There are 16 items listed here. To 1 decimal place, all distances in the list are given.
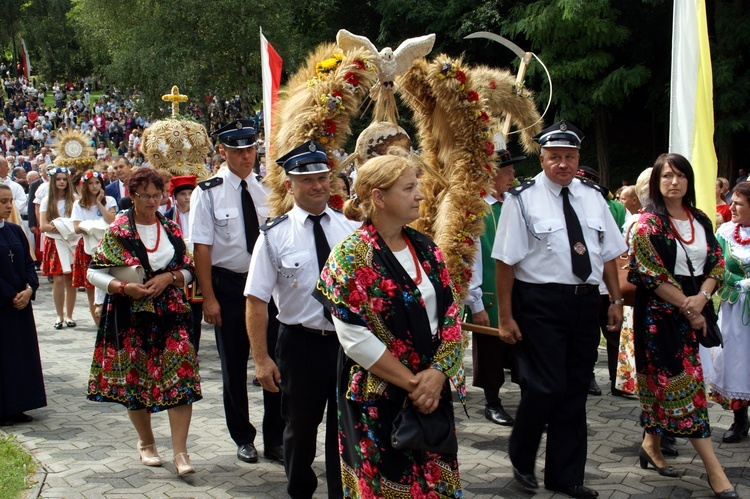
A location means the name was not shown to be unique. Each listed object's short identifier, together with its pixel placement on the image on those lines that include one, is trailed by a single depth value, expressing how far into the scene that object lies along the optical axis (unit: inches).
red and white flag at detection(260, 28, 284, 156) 342.0
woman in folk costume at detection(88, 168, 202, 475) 211.5
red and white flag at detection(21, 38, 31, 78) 2603.3
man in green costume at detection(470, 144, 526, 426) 254.4
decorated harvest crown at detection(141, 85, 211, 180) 360.8
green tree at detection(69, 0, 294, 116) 1269.7
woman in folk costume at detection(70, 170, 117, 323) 405.7
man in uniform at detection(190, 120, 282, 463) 219.3
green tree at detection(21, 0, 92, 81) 2699.3
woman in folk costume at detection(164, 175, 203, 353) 345.7
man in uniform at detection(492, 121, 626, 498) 194.1
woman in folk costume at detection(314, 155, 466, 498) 135.6
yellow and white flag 261.9
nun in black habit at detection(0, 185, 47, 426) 262.8
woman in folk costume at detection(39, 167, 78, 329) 421.7
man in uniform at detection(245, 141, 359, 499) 175.3
